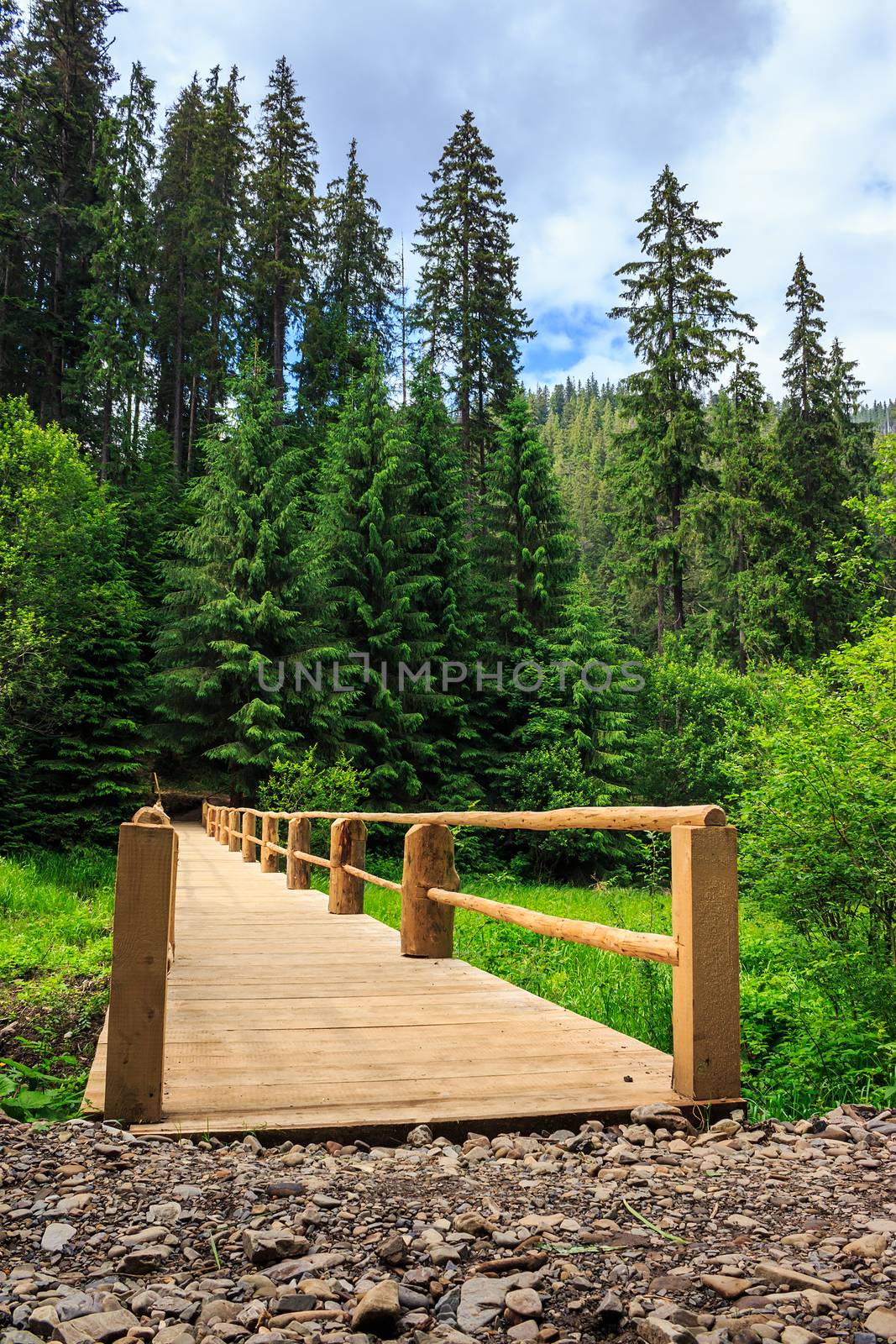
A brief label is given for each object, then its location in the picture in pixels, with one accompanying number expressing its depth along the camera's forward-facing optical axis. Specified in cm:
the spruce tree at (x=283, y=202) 3369
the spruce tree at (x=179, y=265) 3870
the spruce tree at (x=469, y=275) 3291
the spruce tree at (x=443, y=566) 2523
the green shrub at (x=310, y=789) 1941
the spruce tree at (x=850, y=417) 3114
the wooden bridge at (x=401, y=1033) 253
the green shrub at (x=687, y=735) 2683
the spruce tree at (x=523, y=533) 2800
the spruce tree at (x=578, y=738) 2422
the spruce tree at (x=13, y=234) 2905
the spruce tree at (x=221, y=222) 3831
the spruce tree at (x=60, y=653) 2050
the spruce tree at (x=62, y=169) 3462
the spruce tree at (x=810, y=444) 2931
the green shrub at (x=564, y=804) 2364
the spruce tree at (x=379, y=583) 2417
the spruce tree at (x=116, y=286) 3216
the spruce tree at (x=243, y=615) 2255
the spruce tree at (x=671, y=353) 2781
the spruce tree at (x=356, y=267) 3947
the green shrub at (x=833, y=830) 620
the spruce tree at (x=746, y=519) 2834
